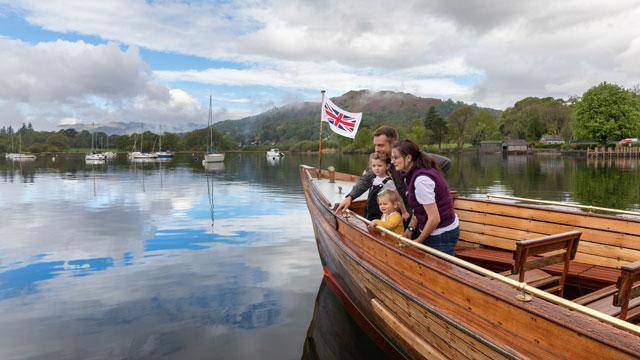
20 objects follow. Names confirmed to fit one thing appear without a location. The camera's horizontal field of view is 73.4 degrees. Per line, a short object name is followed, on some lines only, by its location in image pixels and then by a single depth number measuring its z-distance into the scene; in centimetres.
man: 647
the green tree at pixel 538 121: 11112
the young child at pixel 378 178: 666
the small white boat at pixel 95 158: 9575
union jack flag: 1290
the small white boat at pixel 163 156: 11328
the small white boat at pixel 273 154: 11463
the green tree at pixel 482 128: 12825
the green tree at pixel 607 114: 7862
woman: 487
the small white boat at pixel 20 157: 10802
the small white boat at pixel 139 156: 10556
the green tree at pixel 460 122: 13600
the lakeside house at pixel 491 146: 11619
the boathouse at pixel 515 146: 10294
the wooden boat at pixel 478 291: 308
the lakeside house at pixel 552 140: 10269
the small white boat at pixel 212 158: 7950
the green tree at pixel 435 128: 13001
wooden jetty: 7909
